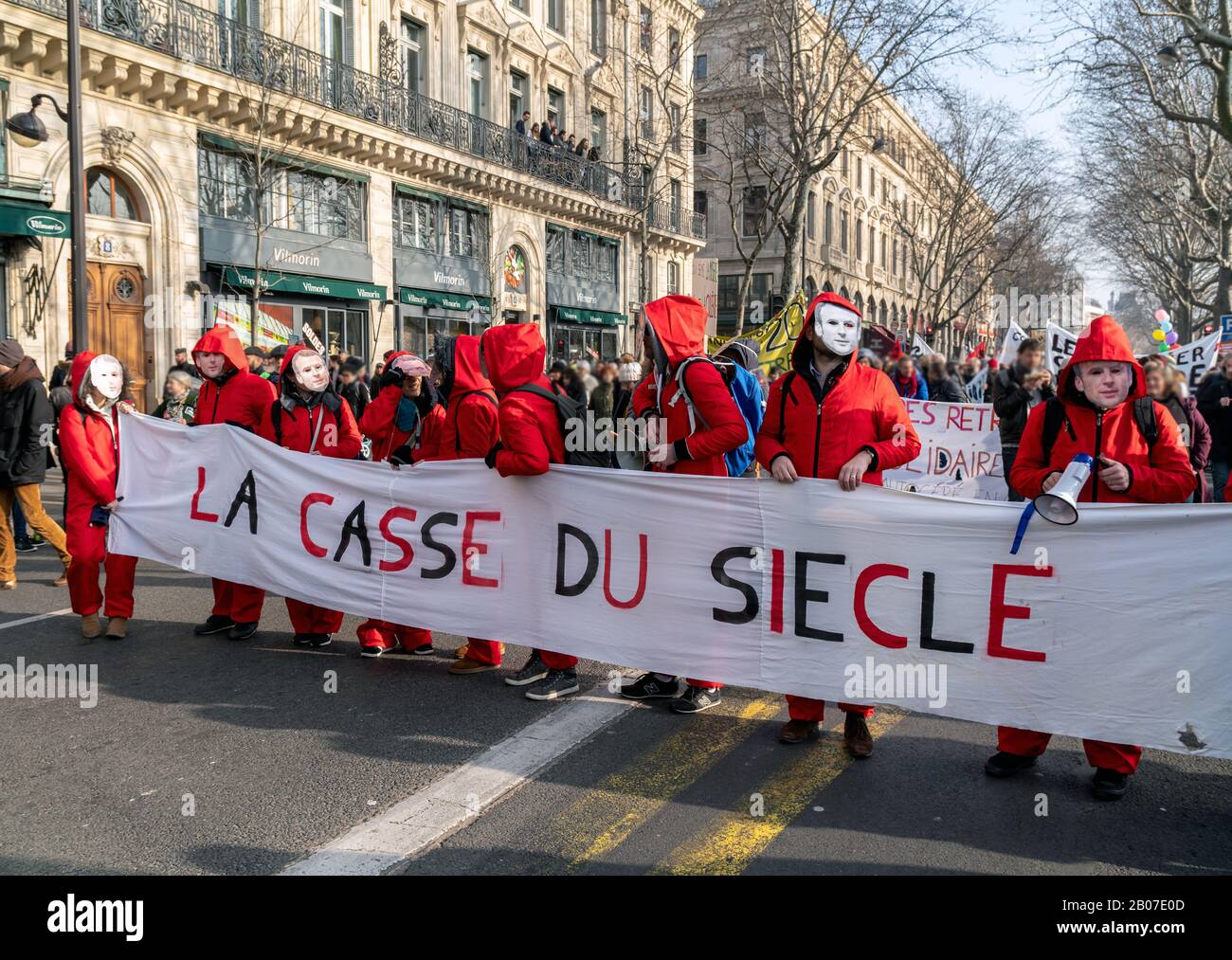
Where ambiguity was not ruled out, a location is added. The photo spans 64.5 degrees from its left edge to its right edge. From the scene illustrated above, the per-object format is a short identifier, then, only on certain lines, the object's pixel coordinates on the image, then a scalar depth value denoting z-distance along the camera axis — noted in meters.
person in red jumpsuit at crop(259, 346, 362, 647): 6.40
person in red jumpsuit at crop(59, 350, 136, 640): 6.44
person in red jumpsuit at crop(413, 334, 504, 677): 5.73
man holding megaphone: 4.04
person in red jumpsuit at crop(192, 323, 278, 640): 6.55
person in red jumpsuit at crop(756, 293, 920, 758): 4.49
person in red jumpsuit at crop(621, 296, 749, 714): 4.94
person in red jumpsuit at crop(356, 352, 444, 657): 6.50
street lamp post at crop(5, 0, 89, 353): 12.62
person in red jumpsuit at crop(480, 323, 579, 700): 5.12
